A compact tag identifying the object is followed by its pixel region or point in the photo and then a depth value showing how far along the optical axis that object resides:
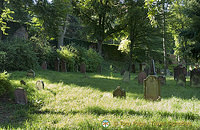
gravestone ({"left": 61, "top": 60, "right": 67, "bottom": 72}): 15.47
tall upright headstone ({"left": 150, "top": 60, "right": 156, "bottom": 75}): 11.34
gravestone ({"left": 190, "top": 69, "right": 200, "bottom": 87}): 9.77
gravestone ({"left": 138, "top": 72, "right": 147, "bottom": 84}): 10.02
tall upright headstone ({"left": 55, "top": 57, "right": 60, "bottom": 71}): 15.73
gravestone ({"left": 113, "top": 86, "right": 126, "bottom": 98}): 6.13
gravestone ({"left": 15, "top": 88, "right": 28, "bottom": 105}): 5.43
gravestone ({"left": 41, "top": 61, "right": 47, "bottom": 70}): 15.03
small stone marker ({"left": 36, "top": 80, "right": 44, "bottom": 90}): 6.91
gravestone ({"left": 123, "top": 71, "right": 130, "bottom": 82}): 10.66
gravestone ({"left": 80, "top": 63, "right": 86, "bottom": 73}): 15.42
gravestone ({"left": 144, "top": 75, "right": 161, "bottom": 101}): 6.08
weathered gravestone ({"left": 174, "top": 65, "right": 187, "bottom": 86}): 9.98
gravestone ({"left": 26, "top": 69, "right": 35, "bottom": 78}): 9.61
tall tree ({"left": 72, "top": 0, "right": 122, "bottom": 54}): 20.73
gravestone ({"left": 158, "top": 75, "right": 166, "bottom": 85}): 10.13
